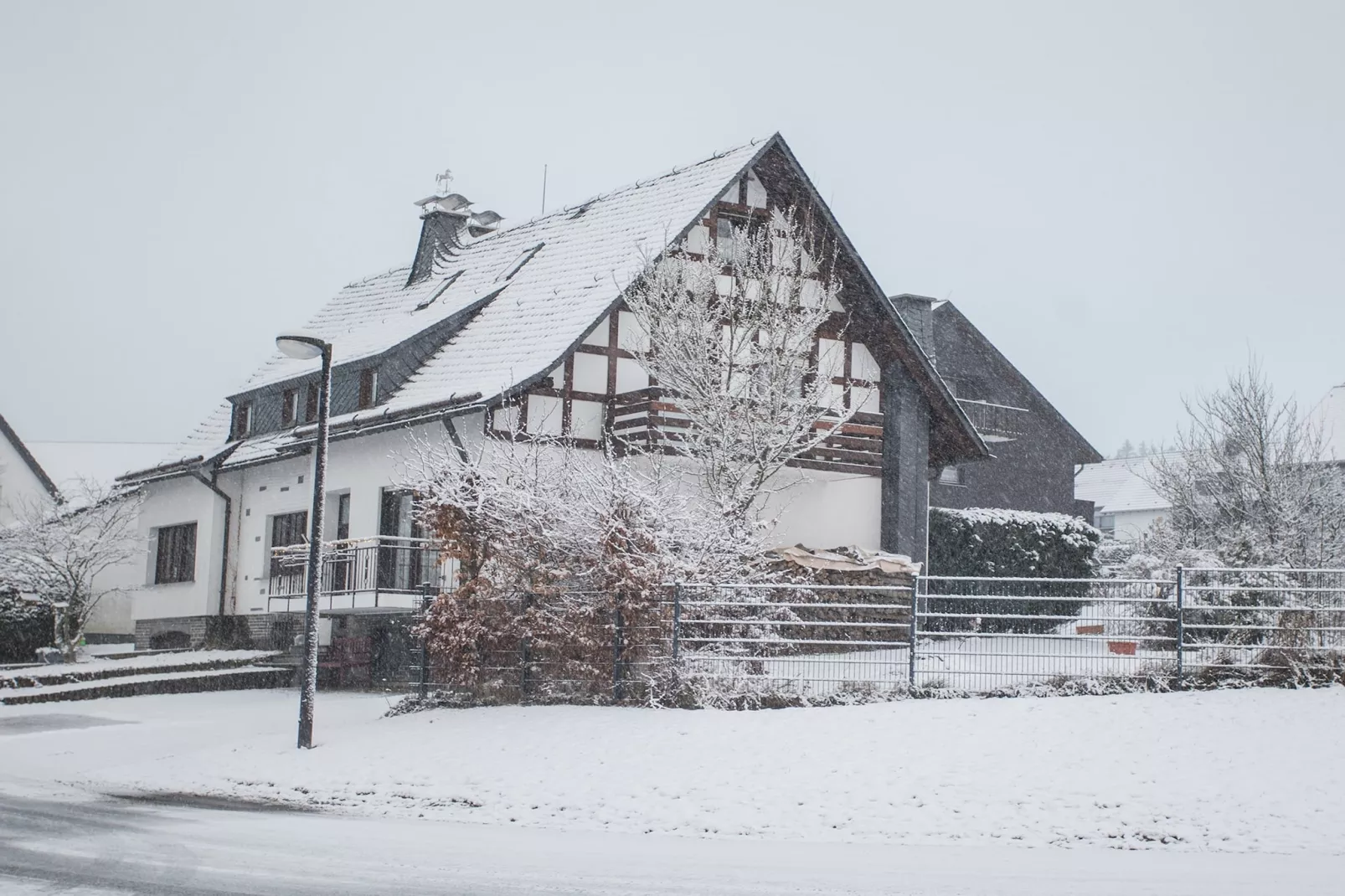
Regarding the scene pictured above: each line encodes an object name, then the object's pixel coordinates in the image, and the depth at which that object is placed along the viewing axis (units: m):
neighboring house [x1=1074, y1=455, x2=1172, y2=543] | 65.94
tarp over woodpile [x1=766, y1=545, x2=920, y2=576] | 22.92
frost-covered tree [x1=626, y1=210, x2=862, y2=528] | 23.27
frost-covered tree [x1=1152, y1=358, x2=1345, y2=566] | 26.36
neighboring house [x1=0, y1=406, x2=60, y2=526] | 40.53
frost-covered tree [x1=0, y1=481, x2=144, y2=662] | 30.98
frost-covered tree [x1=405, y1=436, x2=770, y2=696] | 17.67
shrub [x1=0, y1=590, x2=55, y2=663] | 32.16
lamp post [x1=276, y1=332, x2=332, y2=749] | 16.39
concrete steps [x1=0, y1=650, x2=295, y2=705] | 23.91
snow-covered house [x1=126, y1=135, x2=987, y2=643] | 24.12
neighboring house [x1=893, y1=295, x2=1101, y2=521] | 39.62
